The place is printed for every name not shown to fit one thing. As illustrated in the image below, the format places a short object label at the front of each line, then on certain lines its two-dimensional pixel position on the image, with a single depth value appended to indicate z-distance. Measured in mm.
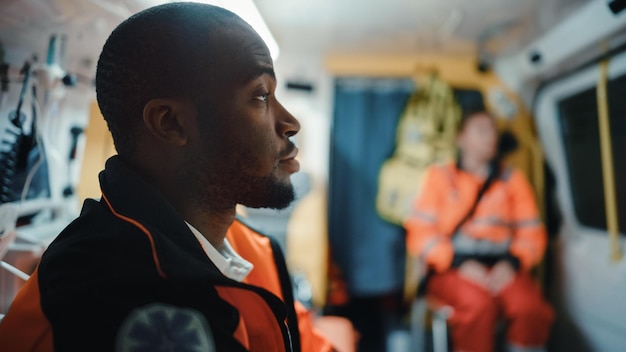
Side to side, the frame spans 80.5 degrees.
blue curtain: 2797
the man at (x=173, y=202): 554
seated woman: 2084
